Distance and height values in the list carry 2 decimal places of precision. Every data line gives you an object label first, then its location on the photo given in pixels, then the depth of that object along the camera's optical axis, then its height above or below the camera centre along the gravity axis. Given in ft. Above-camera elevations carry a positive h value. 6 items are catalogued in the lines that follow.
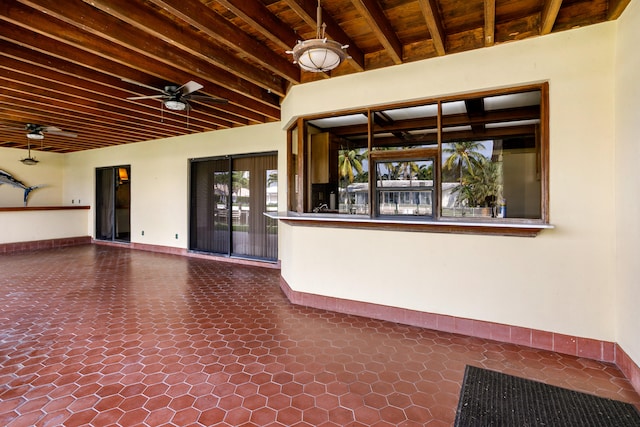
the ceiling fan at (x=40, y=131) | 19.81 +5.28
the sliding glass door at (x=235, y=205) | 21.15 +0.49
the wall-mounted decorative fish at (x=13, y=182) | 28.30 +2.81
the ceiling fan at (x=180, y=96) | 12.81 +5.01
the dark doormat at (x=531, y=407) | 6.41 -4.28
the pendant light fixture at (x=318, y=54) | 7.47 +3.88
